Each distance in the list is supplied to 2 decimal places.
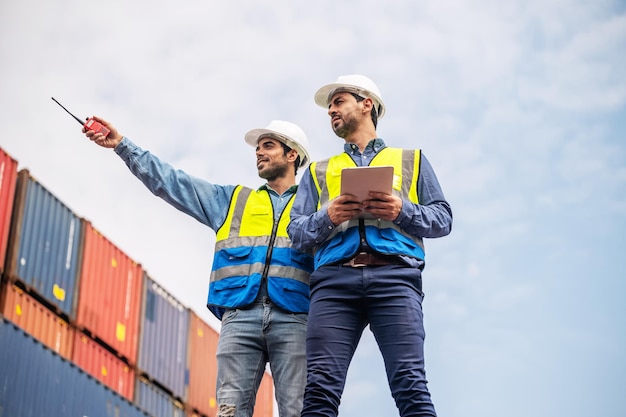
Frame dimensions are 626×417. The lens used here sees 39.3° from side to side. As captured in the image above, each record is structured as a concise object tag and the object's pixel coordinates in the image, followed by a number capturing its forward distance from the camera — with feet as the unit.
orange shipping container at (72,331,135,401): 67.36
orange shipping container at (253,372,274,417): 89.10
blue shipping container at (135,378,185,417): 73.05
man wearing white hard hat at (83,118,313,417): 15.74
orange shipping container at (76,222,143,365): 69.97
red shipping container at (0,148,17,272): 61.05
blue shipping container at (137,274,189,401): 76.59
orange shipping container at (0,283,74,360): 59.62
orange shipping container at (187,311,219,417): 82.23
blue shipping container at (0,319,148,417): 51.01
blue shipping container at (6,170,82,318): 62.69
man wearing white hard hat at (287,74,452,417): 13.62
